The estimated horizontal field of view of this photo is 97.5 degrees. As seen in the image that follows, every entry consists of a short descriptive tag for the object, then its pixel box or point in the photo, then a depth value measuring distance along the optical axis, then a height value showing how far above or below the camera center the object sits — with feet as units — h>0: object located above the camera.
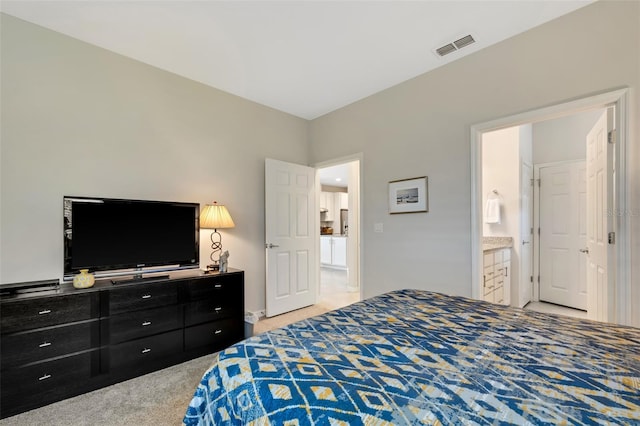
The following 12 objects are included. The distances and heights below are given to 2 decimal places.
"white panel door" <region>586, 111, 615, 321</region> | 7.04 -0.16
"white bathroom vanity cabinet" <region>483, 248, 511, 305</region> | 9.98 -2.44
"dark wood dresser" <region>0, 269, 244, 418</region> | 5.89 -2.95
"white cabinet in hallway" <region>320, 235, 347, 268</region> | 24.27 -3.38
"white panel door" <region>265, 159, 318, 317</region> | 11.94 -1.05
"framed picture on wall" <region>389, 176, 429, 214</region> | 9.82 +0.63
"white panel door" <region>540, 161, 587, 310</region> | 12.63 -1.03
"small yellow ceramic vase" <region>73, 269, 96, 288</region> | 6.81 -1.62
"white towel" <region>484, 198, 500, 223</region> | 13.01 +0.06
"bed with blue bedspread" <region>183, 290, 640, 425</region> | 2.41 -1.74
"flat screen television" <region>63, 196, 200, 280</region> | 7.23 -0.62
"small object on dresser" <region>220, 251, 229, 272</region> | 9.16 -1.60
